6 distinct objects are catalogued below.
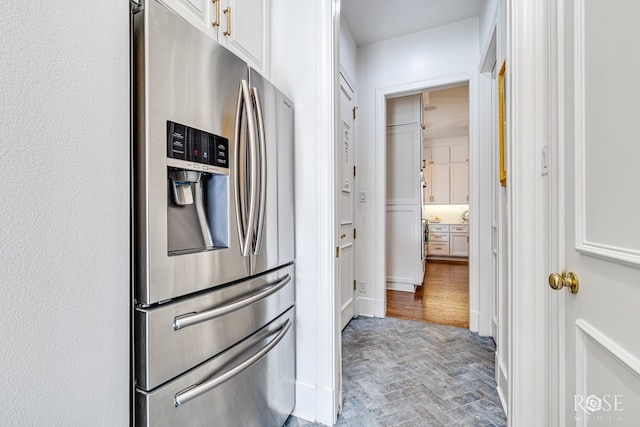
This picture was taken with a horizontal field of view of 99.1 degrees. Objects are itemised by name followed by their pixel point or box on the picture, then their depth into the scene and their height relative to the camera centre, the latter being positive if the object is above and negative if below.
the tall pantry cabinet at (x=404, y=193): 3.67 +0.25
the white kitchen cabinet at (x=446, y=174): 6.54 +0.91
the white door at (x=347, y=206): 2.58 +0.05
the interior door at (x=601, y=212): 0.62 -0.01
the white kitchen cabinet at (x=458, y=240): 6.32 -0.69
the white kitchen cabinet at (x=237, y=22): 1.06 +0.84
